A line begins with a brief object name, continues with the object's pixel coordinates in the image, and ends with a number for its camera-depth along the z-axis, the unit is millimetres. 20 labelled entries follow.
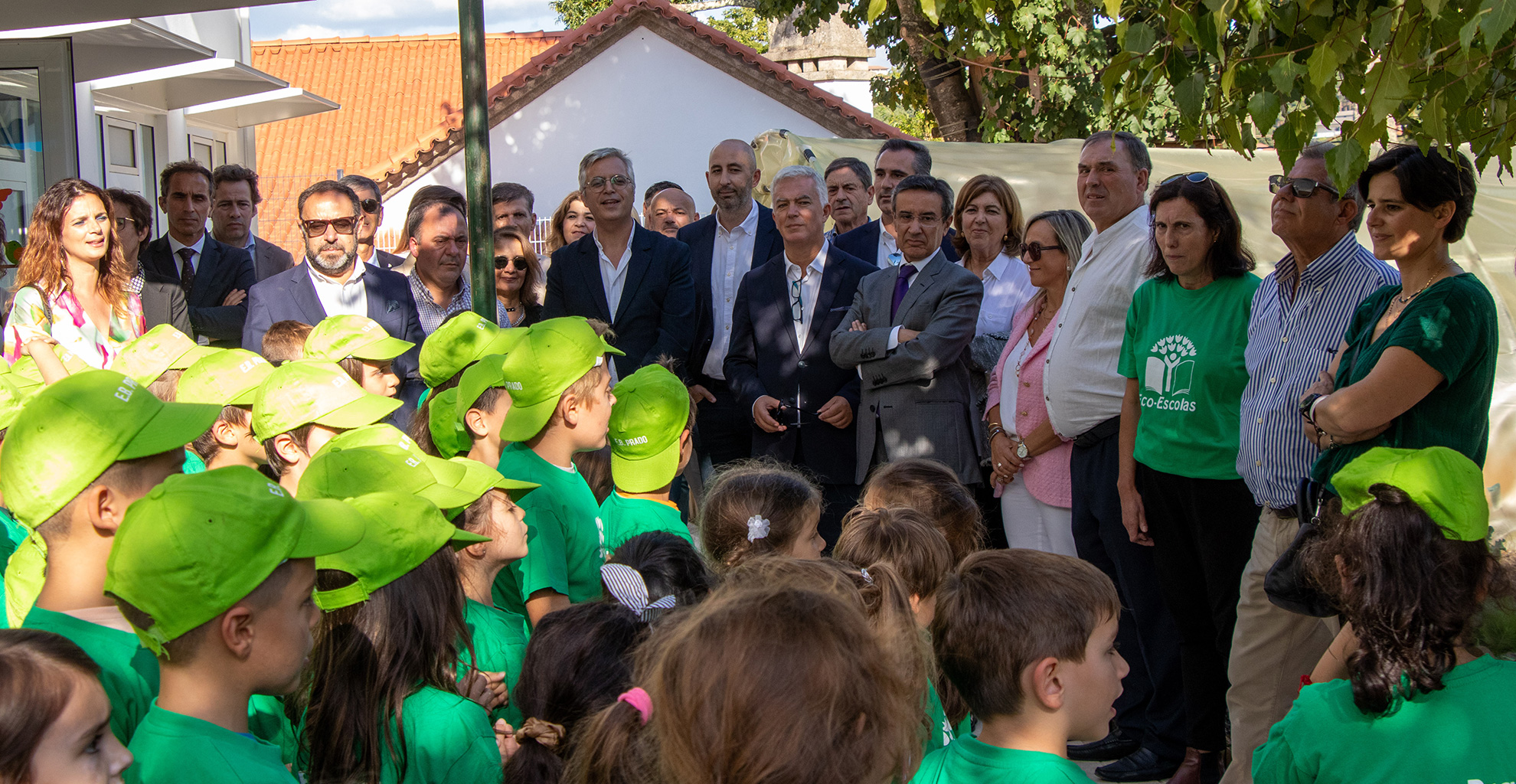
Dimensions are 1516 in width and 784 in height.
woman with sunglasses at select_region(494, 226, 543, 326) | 5734
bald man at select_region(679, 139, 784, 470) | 5598
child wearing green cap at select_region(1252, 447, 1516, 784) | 2035
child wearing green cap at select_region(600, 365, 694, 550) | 3434
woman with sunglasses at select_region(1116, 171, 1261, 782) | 3809
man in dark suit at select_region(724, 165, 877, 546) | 5121
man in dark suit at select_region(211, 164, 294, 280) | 6488
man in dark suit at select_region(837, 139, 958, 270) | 6152
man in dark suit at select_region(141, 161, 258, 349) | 5980
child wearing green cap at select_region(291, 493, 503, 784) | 2084
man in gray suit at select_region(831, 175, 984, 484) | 4785
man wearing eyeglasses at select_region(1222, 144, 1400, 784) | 3451
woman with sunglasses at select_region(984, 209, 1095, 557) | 4531
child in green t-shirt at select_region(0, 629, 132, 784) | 1512
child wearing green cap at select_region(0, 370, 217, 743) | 2166
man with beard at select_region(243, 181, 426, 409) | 4934
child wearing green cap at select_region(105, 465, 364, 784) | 1762
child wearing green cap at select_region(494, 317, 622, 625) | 3068
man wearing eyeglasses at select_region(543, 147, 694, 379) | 5484
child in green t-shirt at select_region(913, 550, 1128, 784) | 2029
